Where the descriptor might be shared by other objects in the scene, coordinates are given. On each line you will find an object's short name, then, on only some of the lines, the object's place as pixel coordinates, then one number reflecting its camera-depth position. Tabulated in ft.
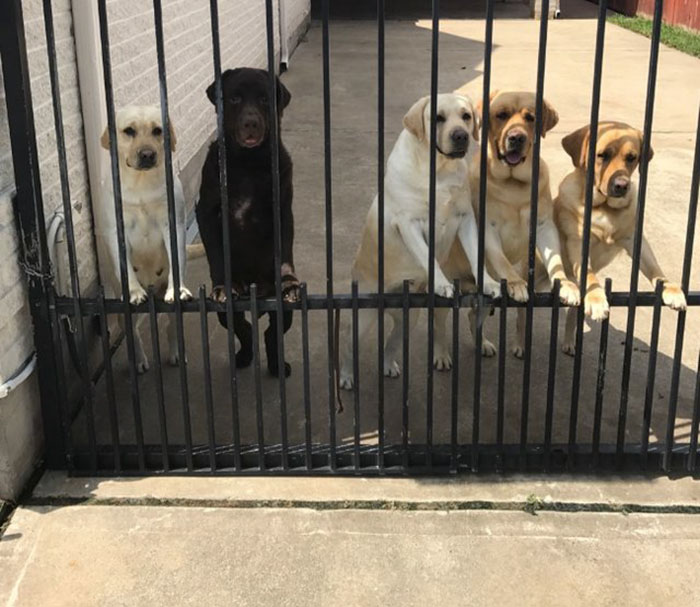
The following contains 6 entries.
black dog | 11.16
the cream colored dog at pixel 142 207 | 11.37
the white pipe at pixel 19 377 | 10.09
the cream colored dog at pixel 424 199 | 11.07
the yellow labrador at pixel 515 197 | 10.98
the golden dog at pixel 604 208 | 11.00
